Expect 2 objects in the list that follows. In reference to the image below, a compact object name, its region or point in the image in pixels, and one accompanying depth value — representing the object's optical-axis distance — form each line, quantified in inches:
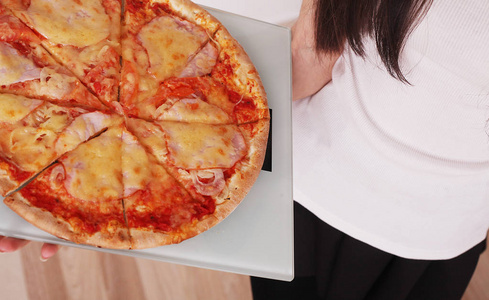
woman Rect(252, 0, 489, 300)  30.0
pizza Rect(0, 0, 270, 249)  30.5
